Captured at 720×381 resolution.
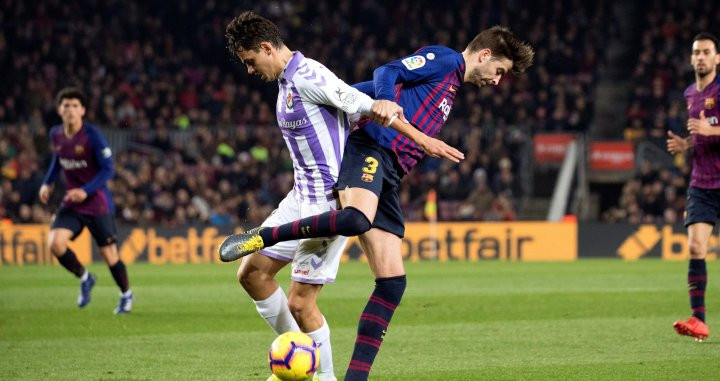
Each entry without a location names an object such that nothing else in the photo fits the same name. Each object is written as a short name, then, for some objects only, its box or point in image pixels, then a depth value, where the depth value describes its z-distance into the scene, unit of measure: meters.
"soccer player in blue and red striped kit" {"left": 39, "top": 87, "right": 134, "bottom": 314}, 21.97
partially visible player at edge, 17.55
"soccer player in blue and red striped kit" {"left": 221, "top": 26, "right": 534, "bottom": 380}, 11.47
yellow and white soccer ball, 11.67
